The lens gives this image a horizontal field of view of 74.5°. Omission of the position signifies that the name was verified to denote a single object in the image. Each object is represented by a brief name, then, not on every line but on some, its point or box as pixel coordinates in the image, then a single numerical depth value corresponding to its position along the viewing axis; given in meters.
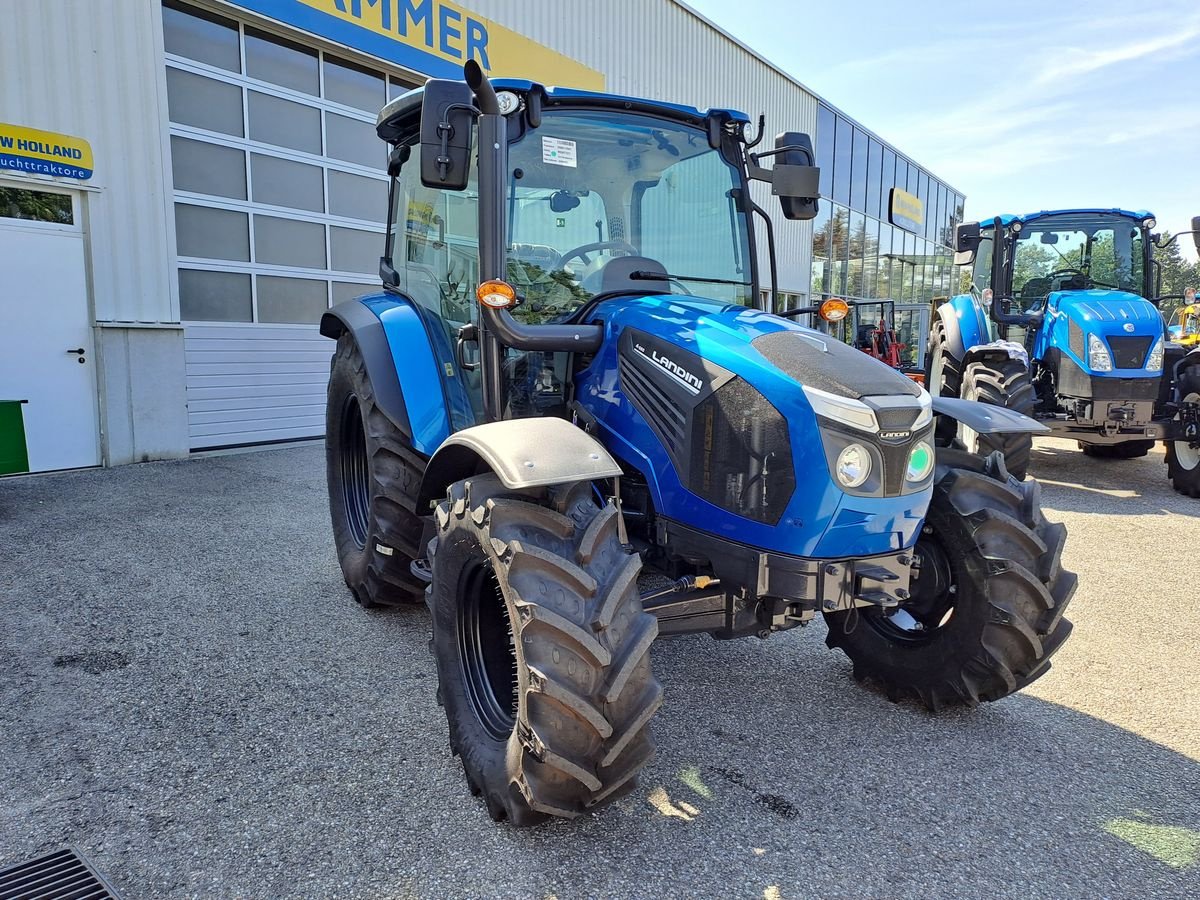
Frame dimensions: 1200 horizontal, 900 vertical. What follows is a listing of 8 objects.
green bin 6.00
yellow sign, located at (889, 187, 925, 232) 25.78
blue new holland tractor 6.99
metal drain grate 1.98
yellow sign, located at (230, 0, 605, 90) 8.48
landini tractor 2.12
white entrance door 6.68
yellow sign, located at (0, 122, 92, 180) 6.47
